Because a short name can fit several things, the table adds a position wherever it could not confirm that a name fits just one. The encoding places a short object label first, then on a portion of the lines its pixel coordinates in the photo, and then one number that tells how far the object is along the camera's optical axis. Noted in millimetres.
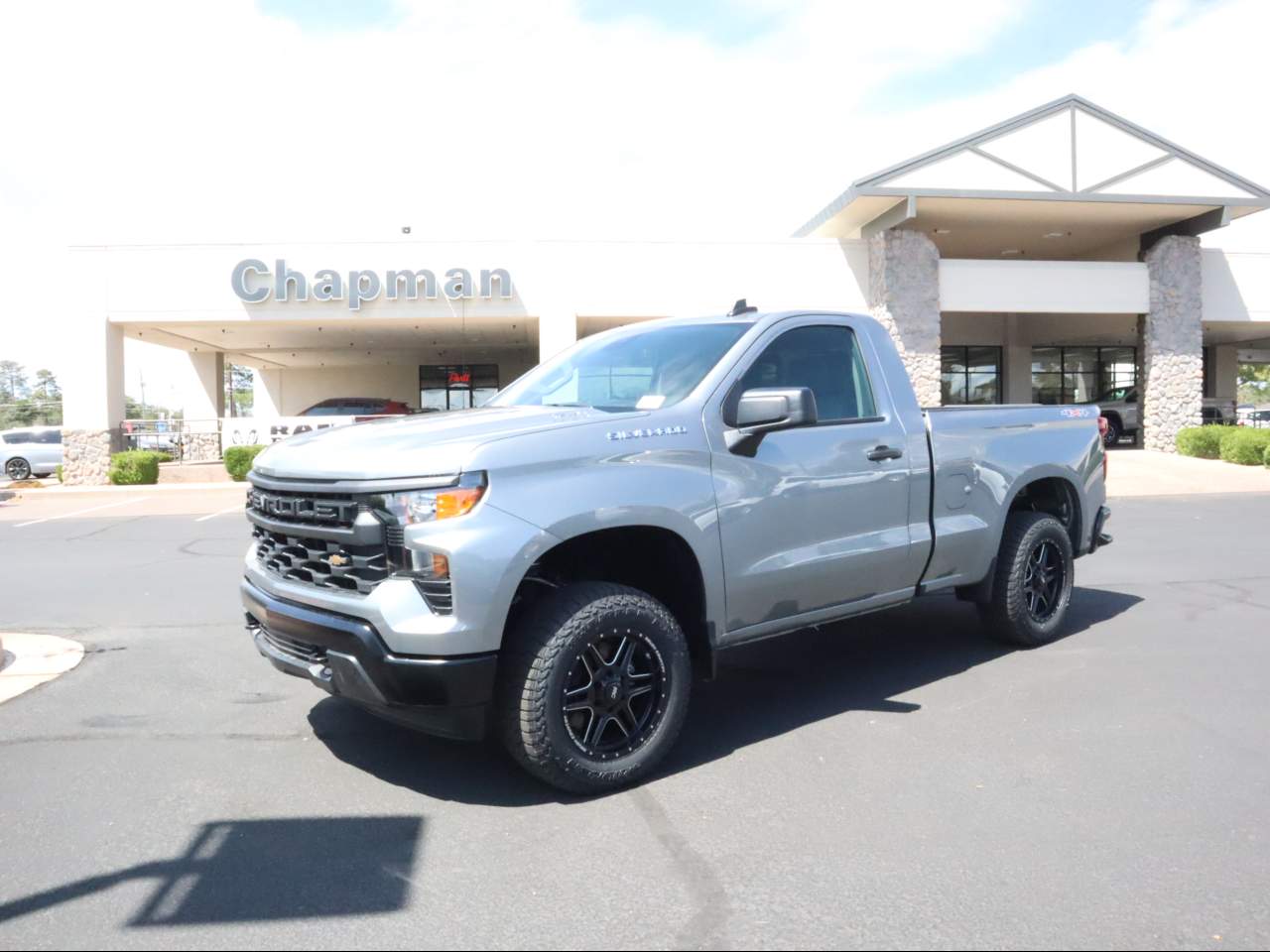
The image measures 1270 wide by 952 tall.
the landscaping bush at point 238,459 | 21859
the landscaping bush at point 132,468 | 22203
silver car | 28469
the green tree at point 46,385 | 128500
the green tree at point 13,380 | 137625
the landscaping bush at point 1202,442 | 22828
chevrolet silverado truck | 3590
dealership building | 22641
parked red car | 25938
